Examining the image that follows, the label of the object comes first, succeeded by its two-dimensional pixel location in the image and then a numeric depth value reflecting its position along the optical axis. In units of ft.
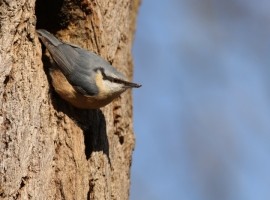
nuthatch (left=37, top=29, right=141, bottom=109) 22.93
